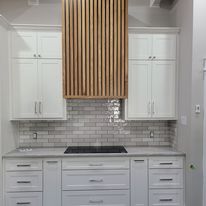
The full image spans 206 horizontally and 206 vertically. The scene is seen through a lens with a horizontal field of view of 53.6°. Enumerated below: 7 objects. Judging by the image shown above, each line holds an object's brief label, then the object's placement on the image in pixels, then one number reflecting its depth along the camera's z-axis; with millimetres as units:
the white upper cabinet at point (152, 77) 2967
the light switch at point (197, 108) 2551
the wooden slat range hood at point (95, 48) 2832
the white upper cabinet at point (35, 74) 2887
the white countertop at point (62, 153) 2723
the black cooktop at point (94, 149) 2896
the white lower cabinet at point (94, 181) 2729
